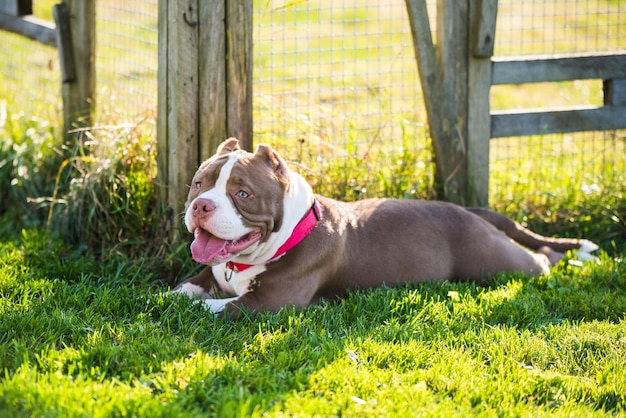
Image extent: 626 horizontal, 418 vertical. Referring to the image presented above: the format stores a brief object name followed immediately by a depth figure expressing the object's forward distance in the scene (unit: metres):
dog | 8.20
